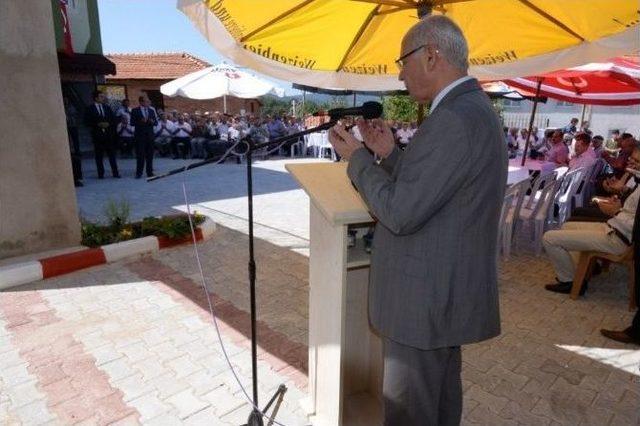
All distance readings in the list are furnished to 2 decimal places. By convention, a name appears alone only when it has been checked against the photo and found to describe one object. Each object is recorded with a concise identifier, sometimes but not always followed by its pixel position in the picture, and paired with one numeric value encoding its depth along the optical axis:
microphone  2.04
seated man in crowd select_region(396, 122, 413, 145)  16.75
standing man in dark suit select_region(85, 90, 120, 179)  11.28
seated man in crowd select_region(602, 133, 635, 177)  7.25
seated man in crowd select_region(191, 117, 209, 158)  16.84
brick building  24.50
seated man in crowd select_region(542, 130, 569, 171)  9.14
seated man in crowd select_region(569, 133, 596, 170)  7.37
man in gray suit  1.58
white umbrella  14.85
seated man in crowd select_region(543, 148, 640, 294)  4.29
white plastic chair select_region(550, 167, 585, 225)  6.82
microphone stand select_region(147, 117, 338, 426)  2.11
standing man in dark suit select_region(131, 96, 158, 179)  11.90
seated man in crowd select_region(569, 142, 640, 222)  5.02
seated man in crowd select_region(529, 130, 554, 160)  12.50
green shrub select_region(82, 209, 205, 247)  5.68
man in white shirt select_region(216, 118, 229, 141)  17.05
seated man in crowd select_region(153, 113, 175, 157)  16.94
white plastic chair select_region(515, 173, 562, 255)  6.12
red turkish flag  11.98
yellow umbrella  3.38
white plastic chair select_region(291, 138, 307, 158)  19.00
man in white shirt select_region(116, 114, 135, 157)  13.62
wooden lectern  2.18
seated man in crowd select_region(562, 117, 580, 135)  16.87
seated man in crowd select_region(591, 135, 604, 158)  9.44
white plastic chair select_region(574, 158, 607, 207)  7.27
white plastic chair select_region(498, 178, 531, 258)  5.55
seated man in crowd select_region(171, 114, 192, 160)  16.98
